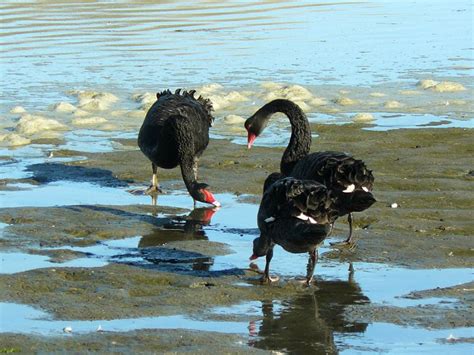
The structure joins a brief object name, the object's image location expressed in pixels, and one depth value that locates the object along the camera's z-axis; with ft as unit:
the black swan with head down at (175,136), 75.53
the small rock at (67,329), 45.05
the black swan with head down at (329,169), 57.08
